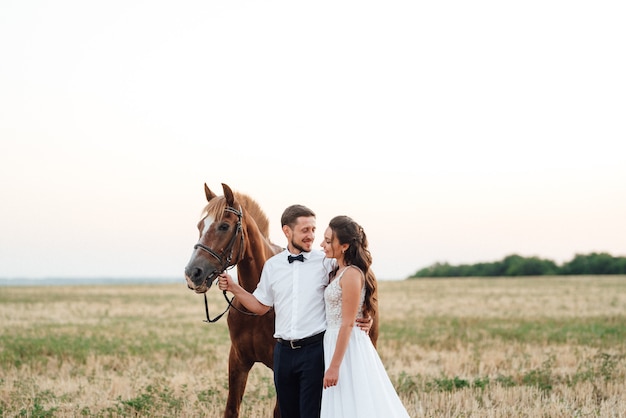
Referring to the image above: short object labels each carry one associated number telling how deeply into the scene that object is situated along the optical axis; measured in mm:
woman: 4824
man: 5047
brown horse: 5305
